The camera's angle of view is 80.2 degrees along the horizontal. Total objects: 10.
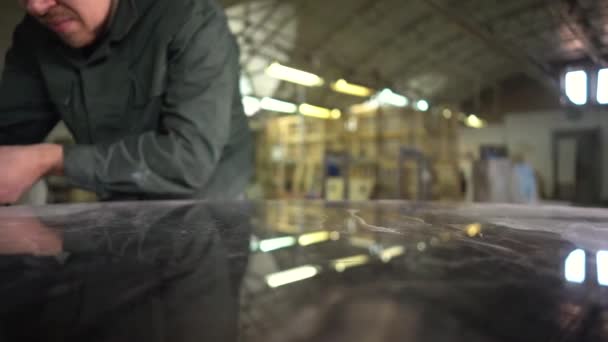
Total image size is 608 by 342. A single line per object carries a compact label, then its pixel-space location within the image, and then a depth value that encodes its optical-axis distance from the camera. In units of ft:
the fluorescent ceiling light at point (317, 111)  23.50
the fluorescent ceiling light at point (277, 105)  23.05
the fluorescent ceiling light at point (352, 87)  17.41
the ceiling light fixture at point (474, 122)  31.94
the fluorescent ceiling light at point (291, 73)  14.30
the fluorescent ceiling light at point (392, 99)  22.74
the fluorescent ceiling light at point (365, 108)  20.42
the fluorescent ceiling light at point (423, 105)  22.39
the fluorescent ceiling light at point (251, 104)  22.96
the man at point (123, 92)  2.63
